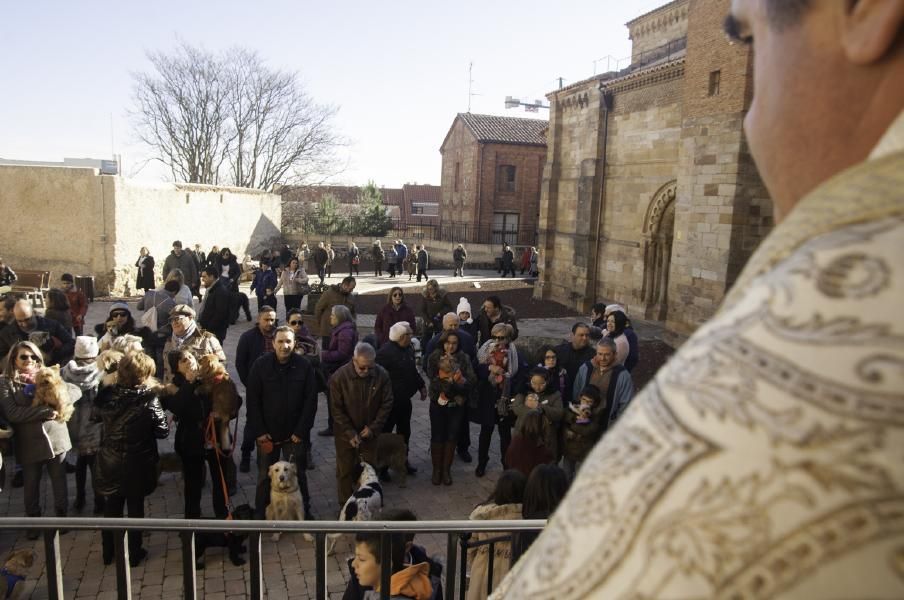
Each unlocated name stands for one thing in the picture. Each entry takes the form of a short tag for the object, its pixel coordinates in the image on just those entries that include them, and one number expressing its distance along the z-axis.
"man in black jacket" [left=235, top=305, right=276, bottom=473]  8.43
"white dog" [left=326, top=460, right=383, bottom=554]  6.16
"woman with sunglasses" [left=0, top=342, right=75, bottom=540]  6.35
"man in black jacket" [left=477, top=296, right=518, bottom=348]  10.72
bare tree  40.19
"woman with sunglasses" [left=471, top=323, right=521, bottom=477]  8.64
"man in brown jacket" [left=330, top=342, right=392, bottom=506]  7.49
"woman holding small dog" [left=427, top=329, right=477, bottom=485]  8.27
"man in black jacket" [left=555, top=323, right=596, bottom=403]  8.30
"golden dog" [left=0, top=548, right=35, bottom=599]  5.30
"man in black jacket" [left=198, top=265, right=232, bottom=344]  11.64
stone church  14.77
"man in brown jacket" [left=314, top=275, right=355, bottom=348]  11.48
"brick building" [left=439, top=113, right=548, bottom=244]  42.22
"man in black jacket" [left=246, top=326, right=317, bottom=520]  7.08
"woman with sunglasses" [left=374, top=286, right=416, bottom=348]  10.71
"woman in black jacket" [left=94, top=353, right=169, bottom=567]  5.95
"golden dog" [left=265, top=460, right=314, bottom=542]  6.71
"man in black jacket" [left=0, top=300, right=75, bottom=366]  8.48
